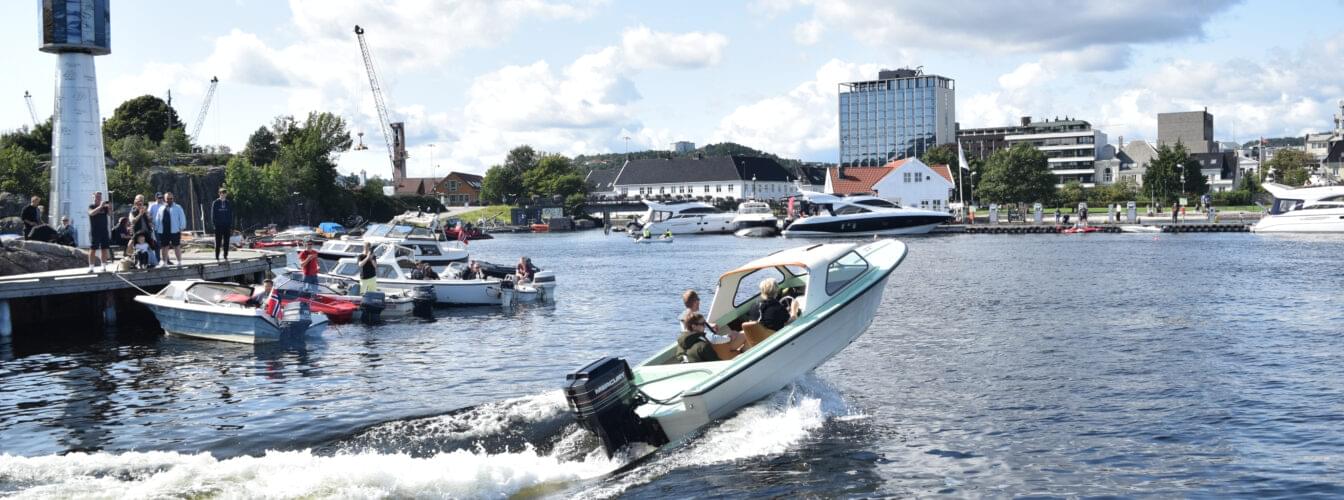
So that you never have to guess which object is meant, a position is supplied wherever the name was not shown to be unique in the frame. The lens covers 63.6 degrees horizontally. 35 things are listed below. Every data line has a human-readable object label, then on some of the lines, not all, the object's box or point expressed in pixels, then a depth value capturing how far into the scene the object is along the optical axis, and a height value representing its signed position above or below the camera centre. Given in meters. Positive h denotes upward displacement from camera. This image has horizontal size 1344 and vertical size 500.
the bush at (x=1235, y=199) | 125.25 -0.02
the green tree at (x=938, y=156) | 171.50 +7.94
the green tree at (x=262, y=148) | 127.04 +8.75
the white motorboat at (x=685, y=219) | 112.19 -0.81
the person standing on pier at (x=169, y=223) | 31.68 +0.02
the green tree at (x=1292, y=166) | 144.12 +4.44
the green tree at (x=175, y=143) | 107.25 +8.41
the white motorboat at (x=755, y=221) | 103.00 -1.09
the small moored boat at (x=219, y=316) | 26.69 -2.36
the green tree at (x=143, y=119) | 118.38 +11.70
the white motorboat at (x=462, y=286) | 35.25 -2.29
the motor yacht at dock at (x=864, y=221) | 90.56 -1.14
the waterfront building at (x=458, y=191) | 196.88 +4.77
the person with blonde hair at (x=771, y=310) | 17.00 -1.59
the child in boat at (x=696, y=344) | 16.03 -1.97
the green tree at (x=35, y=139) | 99.00 +8.09
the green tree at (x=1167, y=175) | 110.56 +2.61
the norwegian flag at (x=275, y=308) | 26.81 -2.15
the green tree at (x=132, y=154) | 98.94 +6.49
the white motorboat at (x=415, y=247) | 48.44 -1.28
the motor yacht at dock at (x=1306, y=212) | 74.81 -1.08
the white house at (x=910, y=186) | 124.44 +2.41
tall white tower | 40.38 +4.38
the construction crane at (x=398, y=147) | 183.50 +12.30
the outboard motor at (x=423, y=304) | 32.81 -2.61
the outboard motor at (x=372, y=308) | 31.12 -2.57
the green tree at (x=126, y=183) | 89.69 +3.48
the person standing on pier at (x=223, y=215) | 31.62 +0.22
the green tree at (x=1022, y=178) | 117.50 +2.79
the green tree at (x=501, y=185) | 174.25 +5.01
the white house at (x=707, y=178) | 185.88 +5.75
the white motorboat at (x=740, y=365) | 14.39 -2.22
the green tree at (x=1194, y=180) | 110.50 +2.00
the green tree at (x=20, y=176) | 82.12 +3.93
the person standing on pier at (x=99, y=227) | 29.67 -0.05
